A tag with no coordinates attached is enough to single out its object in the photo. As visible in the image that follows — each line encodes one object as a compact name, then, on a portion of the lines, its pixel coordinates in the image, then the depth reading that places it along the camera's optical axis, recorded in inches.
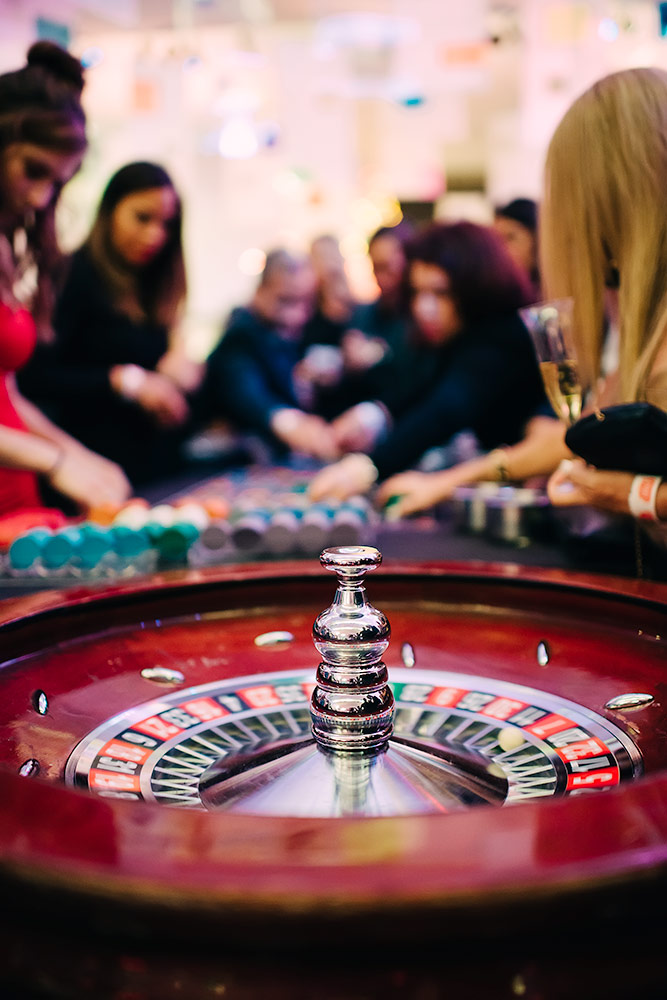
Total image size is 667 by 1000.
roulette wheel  15.5
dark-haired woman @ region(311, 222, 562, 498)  115.5
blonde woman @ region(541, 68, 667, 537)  57.1
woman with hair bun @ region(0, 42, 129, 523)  85.4
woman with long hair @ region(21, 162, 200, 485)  126.3
